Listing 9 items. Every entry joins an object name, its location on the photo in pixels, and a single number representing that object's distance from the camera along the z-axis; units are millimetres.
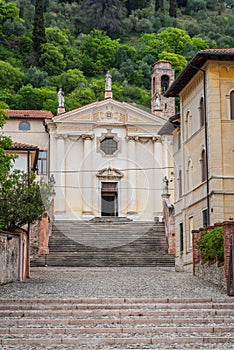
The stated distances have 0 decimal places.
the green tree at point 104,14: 111125
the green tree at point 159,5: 120812
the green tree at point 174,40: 99062
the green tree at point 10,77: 82438
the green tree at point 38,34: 91562
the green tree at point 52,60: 90250
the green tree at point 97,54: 95375
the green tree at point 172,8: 120525
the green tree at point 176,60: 89938
